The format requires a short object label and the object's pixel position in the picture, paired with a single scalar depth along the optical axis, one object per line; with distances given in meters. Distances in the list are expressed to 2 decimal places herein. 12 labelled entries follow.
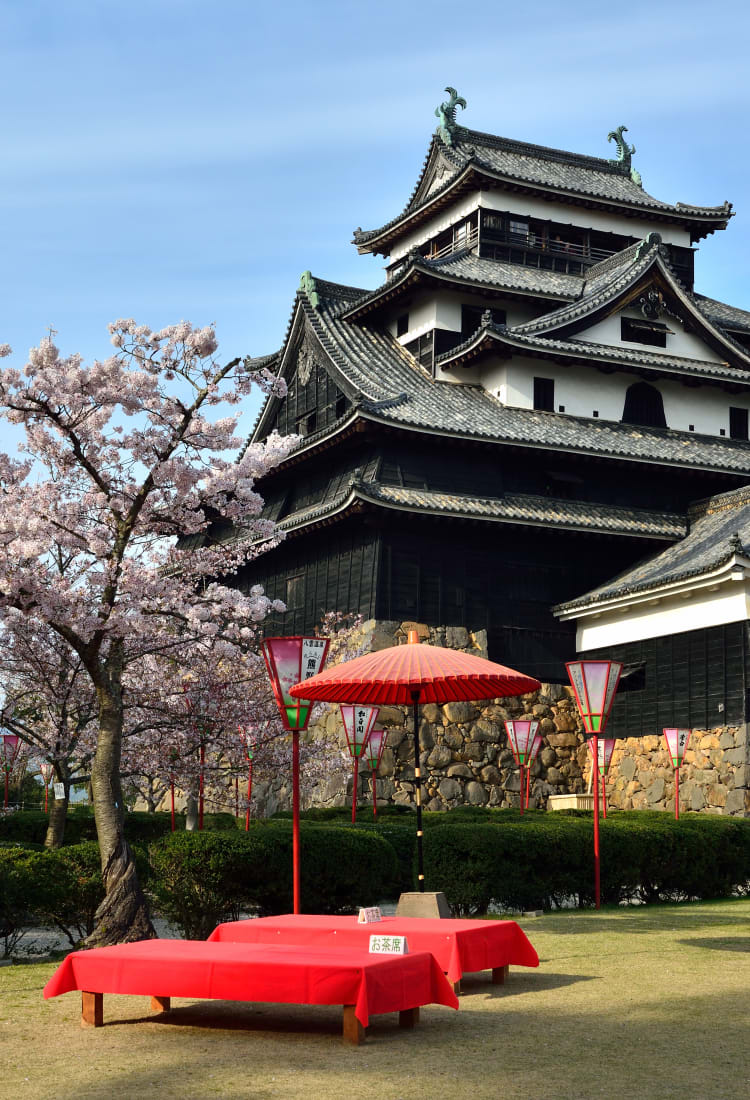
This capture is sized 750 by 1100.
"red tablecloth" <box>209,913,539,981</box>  9.30
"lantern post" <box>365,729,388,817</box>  24.25
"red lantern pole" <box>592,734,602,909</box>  14.79
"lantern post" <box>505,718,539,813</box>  23.72
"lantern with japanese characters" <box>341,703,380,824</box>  21.39
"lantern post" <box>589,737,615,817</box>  24.70
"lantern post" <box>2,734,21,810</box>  28.98
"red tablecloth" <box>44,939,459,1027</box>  7.55
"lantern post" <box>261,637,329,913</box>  12.12
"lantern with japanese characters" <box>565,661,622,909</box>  15.98
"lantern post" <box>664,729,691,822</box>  22.97
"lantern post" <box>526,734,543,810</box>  25.27
